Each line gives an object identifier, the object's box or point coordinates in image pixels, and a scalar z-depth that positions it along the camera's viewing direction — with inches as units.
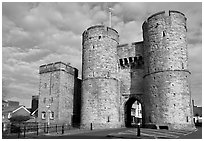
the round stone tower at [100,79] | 1043.3
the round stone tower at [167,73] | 938.7
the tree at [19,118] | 1570.1
